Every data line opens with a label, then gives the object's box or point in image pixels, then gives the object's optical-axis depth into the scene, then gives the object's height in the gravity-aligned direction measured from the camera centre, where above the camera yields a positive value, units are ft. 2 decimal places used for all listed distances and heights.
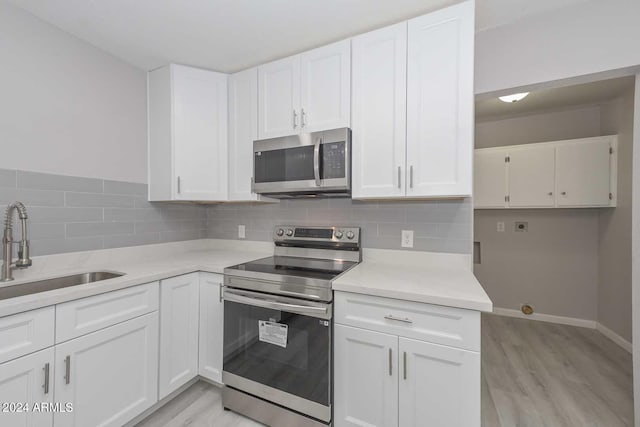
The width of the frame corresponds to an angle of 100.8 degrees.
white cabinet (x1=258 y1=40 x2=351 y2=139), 5.62 +2.68
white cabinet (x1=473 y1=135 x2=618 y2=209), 9.16 +1.35
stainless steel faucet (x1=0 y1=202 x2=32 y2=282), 4.34 -0.58
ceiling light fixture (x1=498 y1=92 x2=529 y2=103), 8.37 +3.61
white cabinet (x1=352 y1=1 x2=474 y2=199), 4.67 +1.95
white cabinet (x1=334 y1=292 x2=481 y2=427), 3.77 -2.51
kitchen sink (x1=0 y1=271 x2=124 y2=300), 4.35 -1.35
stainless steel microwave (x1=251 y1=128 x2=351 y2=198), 5.49 +1.02
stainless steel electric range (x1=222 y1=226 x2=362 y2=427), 4.58 -2.46
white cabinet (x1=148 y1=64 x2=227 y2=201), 6.64 +1.97
